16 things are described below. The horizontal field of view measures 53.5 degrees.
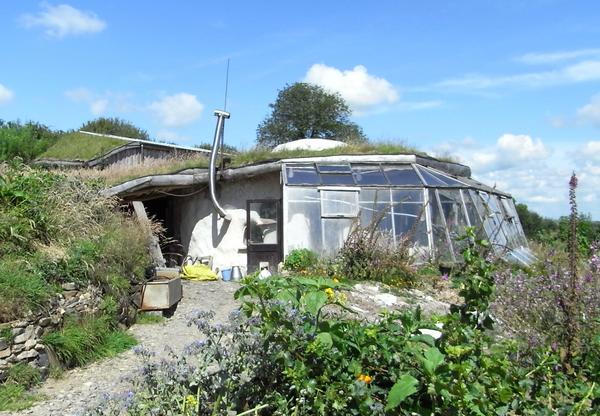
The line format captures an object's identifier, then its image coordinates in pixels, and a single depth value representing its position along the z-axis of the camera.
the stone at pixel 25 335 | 6.30
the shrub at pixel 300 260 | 13.43
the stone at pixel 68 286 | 7.48
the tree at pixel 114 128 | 39.50
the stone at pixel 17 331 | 6.26
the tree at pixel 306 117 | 36.91
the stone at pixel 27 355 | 6.26
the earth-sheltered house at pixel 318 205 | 14.23
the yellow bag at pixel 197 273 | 13.56
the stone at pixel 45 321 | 6.69
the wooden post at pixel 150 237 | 11.23
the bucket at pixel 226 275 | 14.73
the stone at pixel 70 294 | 7.40
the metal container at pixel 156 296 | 9.60
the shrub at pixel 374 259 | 12.36
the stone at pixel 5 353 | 6.11
